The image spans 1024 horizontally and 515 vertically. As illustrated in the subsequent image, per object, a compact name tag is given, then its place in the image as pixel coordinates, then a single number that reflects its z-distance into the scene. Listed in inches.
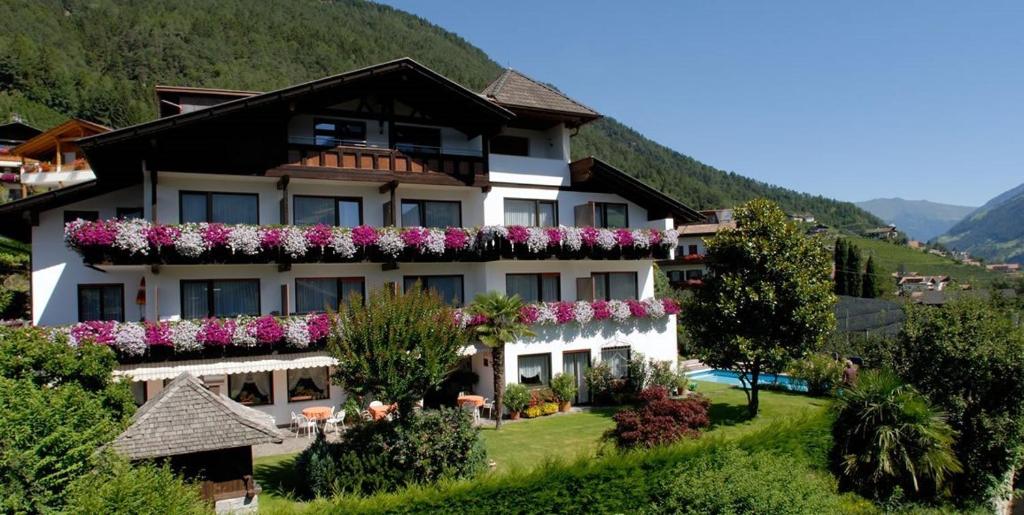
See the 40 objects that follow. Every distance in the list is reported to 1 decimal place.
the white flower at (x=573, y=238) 1045.8
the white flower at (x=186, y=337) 796.0
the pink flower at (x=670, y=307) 1163.9
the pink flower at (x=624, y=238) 1099.9
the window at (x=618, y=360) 1126.5
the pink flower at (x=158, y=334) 783.7
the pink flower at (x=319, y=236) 874.1
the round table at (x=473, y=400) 952.3
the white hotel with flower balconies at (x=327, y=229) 827.4
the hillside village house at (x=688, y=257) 2751.0
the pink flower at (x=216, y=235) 818.2
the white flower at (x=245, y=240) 831.7
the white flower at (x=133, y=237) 773.3
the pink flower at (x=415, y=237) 938.7
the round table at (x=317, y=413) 852.6
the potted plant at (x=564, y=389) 1040.2
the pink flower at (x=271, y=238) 848.9
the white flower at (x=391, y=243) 920.3
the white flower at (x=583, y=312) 1066.1
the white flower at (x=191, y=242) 804.6
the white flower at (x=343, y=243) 890.7
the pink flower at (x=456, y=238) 975.6
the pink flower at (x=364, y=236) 903.1
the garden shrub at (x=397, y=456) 611.5
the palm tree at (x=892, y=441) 671.1
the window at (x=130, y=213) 912.9
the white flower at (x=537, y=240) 1013.2
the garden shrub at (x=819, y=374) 1152.8
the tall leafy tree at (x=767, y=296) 877.2
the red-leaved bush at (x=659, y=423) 709.9
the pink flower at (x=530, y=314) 1016.0
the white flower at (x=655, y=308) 1146.4
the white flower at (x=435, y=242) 954.7
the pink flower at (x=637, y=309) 1122.7
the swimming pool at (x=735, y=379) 1218.6
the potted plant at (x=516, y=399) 990.4
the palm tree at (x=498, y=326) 915.4
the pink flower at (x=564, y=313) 1050.7
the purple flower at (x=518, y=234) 997.2
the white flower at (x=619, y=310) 1104.8
